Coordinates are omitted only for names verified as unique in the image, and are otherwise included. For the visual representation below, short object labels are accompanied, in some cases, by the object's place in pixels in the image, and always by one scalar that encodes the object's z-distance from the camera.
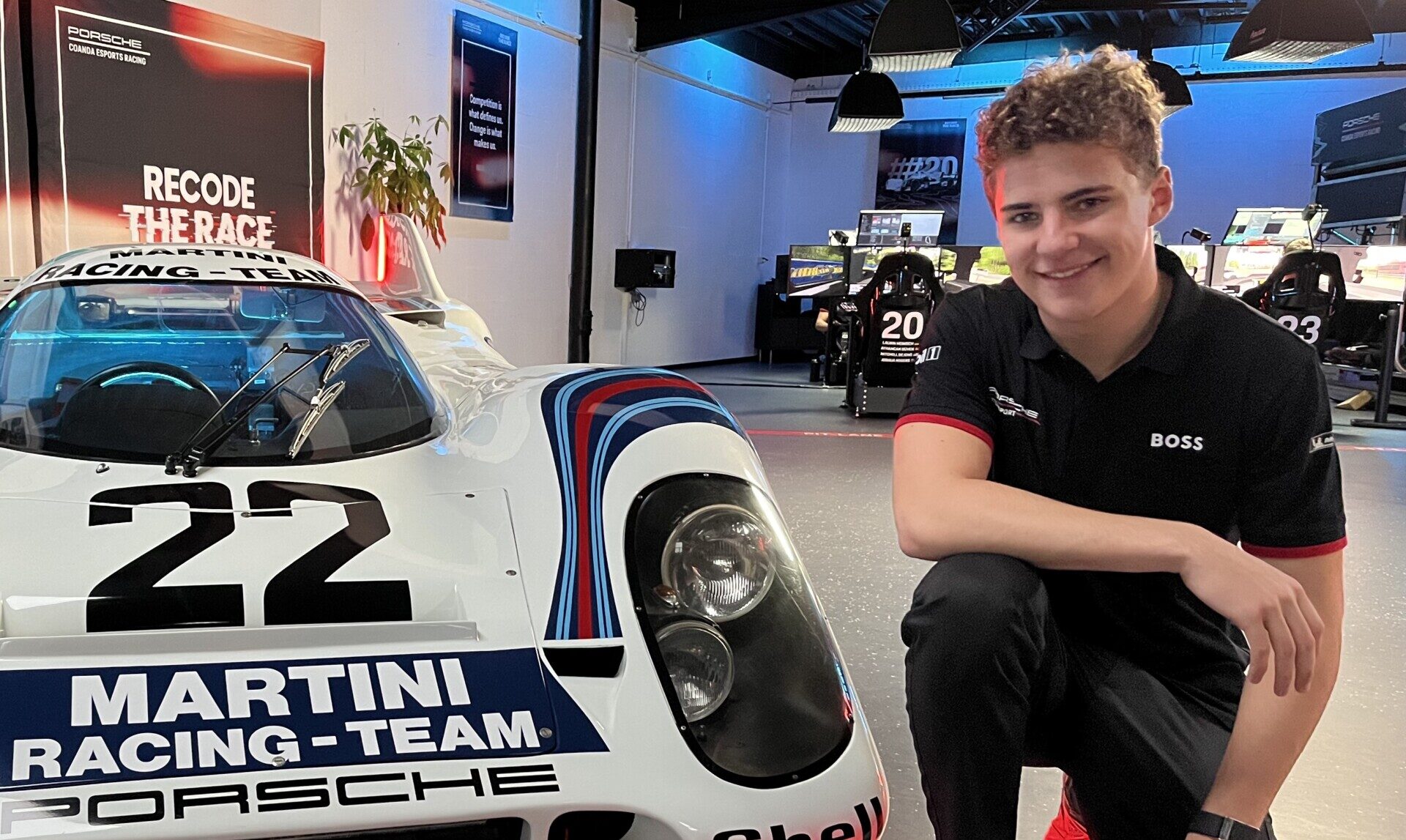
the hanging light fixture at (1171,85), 8.13
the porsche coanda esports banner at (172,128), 4.18
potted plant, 5.52
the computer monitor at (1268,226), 7.70
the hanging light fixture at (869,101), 7.67
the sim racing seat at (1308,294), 6.36
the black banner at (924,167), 10.85
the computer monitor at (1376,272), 7.17
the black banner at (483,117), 6.56
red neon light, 5.73
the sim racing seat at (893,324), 5.93
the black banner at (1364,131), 8.45
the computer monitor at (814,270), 9.08
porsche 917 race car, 0.84
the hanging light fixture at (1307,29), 5.61
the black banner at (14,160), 3.94
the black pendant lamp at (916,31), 5.54
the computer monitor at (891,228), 8.15
